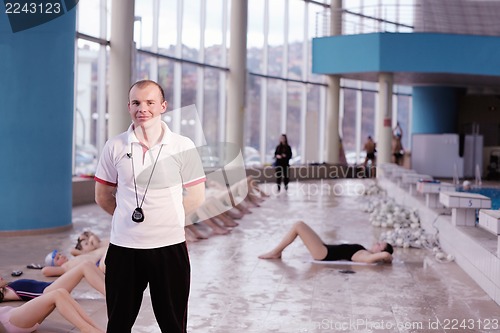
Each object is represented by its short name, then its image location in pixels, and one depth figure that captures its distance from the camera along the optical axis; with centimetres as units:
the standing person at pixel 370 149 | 2661
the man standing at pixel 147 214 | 327
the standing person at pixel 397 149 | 2661
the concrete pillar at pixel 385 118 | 2317
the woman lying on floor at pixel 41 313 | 457
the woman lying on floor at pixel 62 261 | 686
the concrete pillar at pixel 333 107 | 2608
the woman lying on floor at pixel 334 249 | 820
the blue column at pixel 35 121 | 1014
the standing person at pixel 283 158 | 1928
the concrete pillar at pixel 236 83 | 2141
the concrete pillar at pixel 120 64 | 1513
